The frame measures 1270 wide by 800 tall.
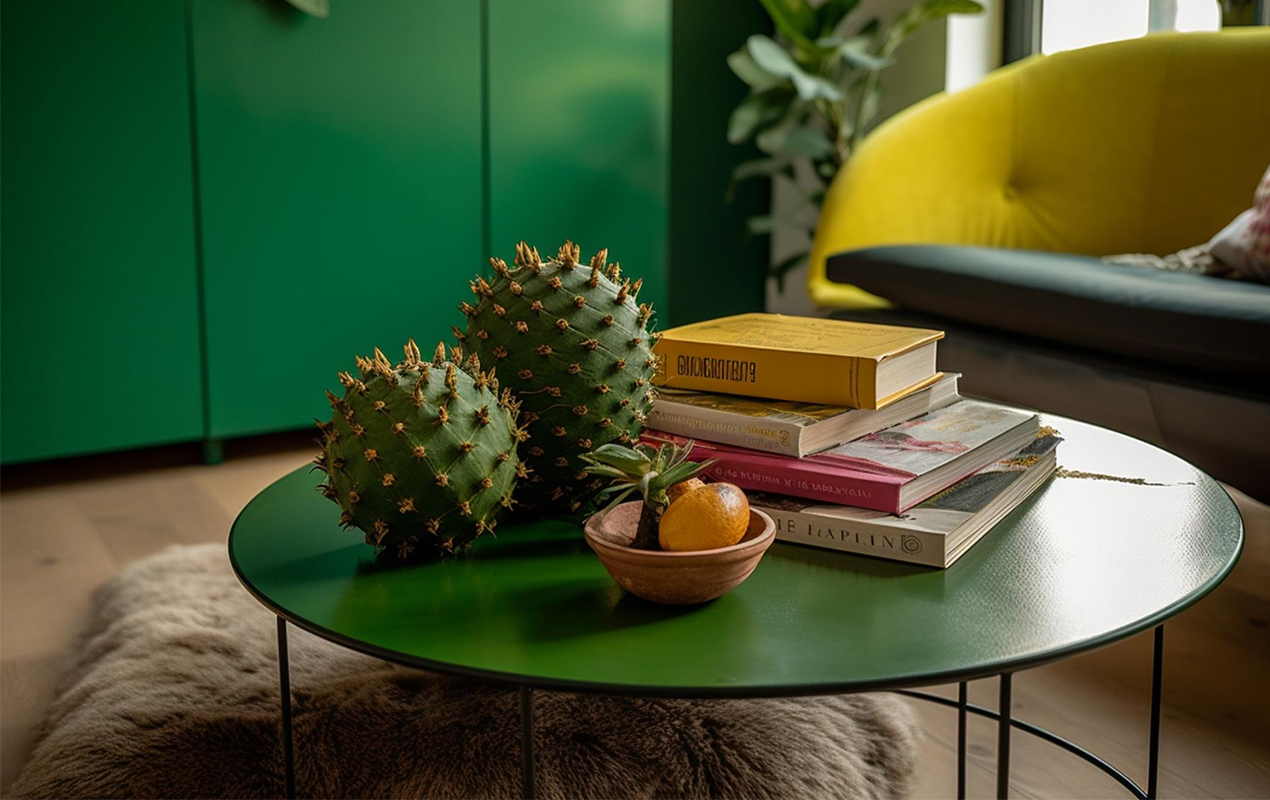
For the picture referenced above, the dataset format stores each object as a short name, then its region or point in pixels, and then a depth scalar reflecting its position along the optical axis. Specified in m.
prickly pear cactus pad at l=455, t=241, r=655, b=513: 0.93
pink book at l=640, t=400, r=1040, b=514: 0.87
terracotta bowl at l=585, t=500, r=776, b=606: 0.73
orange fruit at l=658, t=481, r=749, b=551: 0.74
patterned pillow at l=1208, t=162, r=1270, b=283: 1.88
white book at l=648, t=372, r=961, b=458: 0.93
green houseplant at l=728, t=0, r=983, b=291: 2.81
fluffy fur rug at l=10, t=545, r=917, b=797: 1.09
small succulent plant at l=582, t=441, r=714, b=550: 0.77
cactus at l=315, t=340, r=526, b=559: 0.82
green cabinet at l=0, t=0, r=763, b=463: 2.26
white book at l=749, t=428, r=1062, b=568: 0.83
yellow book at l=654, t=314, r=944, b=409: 0.96
